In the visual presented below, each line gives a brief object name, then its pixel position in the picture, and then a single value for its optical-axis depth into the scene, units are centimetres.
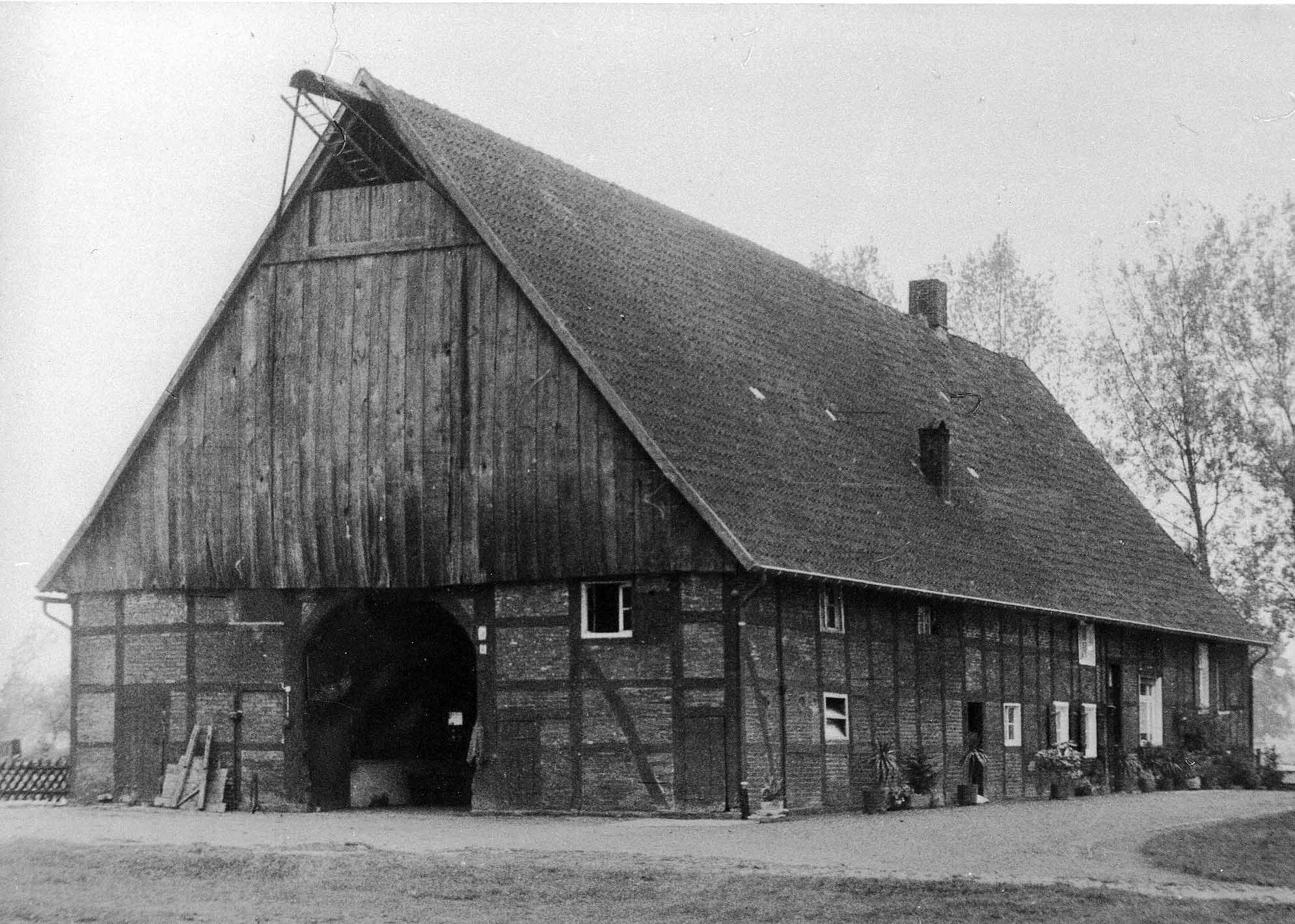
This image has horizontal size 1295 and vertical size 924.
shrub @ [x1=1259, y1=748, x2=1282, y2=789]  4291
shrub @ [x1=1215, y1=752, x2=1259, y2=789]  4203
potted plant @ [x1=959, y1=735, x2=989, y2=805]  3347
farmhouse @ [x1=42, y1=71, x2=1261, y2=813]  2742
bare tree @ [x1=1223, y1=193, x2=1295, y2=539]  5103
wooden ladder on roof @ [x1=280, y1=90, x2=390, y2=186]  2944
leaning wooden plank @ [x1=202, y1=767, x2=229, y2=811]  2994
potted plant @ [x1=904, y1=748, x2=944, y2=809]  3119
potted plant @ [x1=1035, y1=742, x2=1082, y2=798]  3566
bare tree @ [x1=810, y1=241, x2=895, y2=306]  6269
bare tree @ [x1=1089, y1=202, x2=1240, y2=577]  5256
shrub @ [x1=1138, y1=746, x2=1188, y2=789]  3991
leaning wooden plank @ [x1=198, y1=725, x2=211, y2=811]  2995
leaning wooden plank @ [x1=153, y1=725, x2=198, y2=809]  3006
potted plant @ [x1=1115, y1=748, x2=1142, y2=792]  3869
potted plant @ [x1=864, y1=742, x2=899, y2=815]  2980
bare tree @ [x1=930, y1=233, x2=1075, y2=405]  6034
